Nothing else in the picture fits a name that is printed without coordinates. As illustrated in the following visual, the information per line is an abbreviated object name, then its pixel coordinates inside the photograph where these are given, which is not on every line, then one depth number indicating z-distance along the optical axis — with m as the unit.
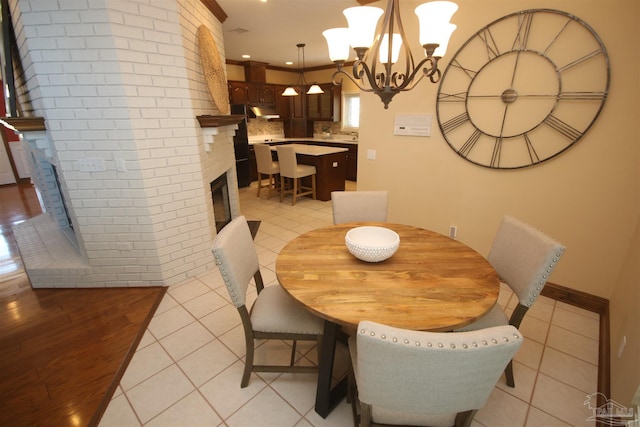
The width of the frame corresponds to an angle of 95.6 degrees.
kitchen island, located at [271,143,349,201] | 4.97
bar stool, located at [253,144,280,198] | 4.98
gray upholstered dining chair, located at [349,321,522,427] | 0.78
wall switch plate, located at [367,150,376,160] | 3.13
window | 6.91
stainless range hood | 6.44
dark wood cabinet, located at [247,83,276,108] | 6.37
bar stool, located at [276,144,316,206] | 4.62
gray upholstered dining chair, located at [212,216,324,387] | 1.41
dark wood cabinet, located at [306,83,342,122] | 6.68
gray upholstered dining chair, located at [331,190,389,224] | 2.29
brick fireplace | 2.00
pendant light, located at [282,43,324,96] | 5.07
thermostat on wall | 2.71
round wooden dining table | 1.14
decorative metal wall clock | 1.97
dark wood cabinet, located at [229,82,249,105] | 6.04
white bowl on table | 1.46
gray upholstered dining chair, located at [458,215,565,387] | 1.38
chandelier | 1.29
